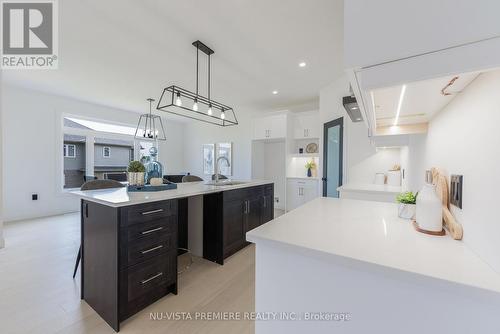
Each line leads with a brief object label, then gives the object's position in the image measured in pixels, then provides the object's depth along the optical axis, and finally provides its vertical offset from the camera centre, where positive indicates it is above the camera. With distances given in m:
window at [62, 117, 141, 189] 4.85 +0.32
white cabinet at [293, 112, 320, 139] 4.57 +0.89
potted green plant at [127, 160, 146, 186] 2.08 -0.13
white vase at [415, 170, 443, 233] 0.87 -0.20
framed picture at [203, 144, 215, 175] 6.52 +0.12
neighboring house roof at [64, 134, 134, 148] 4.83 +0.54
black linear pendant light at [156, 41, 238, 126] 2.31 +1.41
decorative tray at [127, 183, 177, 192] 1.99 -0.26
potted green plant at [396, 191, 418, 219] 1.13 -0.24
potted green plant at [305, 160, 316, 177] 4.78 -0.08
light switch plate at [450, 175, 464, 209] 0.82 -0.11
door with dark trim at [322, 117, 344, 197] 3.50 +0.15
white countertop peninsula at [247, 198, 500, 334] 0.55 -0.38
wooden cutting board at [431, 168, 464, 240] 0.80 -0.18
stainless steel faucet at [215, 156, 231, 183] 2.79 -0.15
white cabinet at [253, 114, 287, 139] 4.74 +0.90
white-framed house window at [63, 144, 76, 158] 4.78 +0.26
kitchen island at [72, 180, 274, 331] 1.42 -0.68
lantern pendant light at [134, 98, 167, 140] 6.18 +1.09
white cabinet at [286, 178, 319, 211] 4.46 -0.63
